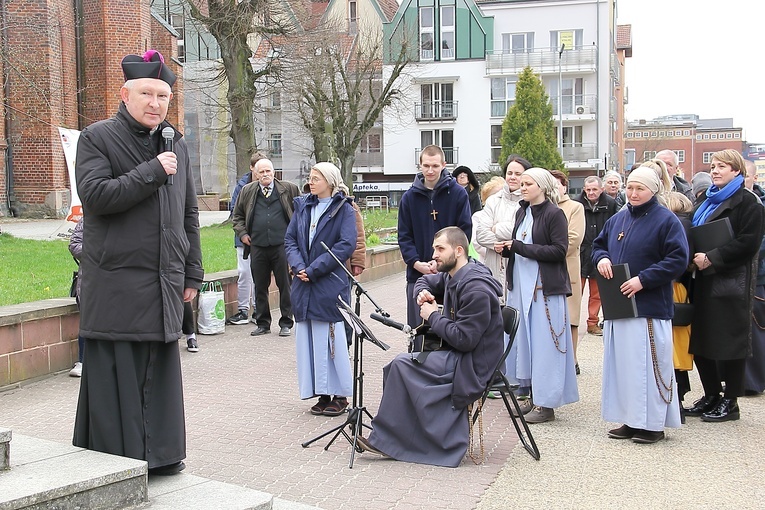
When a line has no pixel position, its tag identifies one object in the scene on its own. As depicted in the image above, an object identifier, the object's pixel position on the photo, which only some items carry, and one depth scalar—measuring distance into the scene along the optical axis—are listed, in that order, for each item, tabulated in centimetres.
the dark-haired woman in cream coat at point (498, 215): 812
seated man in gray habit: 589
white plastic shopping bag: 1127
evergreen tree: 5003
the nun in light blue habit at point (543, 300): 707
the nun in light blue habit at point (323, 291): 726
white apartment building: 5675
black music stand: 595
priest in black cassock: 443
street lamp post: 5184
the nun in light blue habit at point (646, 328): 639
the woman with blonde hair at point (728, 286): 695
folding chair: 598
